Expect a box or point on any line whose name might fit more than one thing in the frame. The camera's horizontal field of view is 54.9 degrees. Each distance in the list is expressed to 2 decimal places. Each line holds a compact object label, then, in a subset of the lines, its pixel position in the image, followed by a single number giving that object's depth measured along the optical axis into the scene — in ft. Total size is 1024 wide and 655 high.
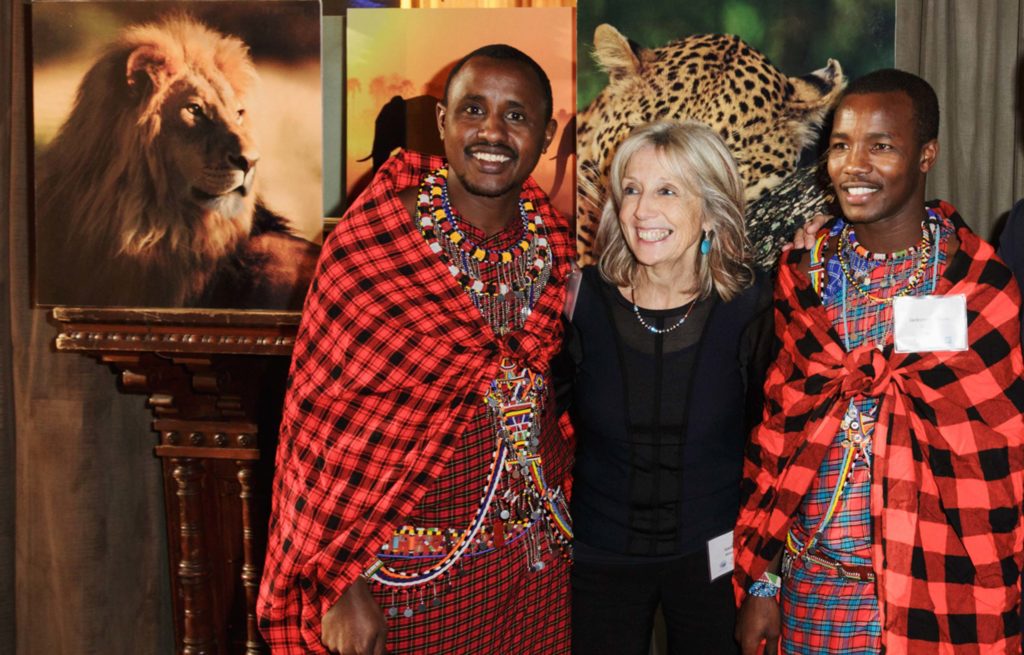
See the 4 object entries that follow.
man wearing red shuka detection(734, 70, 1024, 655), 5.45
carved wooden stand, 8.13
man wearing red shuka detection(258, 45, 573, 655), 5.77
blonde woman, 6.15
